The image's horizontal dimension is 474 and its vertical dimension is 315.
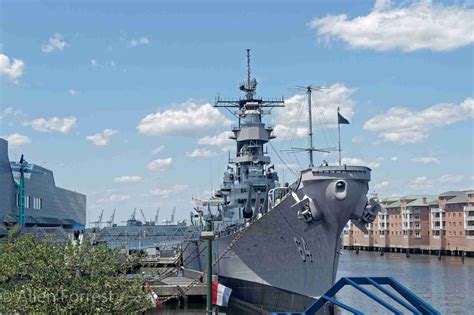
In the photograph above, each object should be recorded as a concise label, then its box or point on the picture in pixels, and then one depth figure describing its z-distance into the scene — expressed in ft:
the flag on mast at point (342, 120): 110.32
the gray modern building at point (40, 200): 239.50
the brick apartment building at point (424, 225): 352.69
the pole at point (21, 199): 252.42
